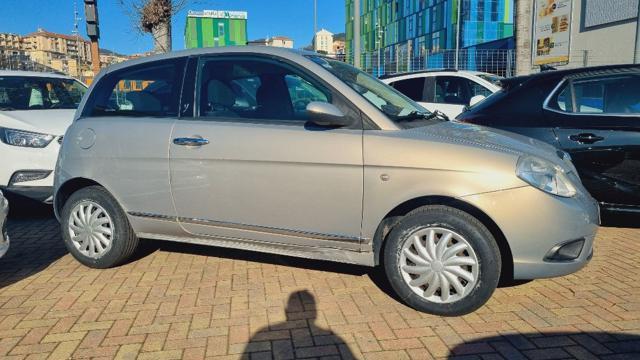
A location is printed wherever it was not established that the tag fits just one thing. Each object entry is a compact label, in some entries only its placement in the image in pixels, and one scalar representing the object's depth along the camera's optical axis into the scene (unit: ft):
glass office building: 182.50
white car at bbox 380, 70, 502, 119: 28.17
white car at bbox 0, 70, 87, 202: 18.35
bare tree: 34.83
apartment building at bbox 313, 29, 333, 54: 417.08
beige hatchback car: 9.95
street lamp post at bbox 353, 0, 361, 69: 31.48
